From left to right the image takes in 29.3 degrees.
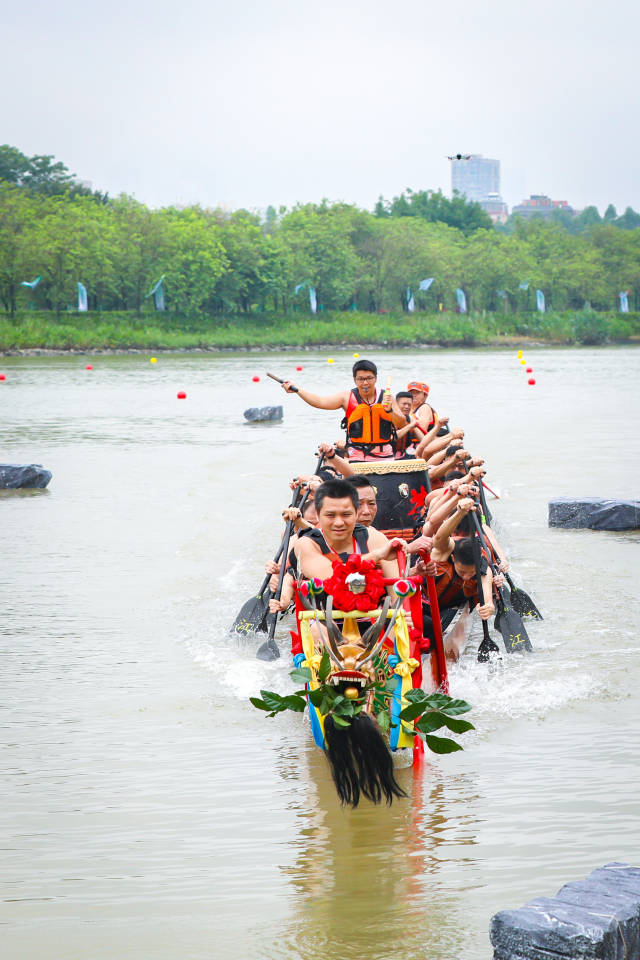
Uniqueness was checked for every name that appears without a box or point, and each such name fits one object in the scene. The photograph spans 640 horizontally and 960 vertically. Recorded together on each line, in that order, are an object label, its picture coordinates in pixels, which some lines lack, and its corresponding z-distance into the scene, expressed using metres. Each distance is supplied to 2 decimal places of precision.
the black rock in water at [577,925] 3.98
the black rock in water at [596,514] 14.12
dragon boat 5.65
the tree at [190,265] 73.81
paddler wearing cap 12.86
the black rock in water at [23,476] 17.88
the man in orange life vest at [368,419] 10.98
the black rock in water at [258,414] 28.47
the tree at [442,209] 119.38
